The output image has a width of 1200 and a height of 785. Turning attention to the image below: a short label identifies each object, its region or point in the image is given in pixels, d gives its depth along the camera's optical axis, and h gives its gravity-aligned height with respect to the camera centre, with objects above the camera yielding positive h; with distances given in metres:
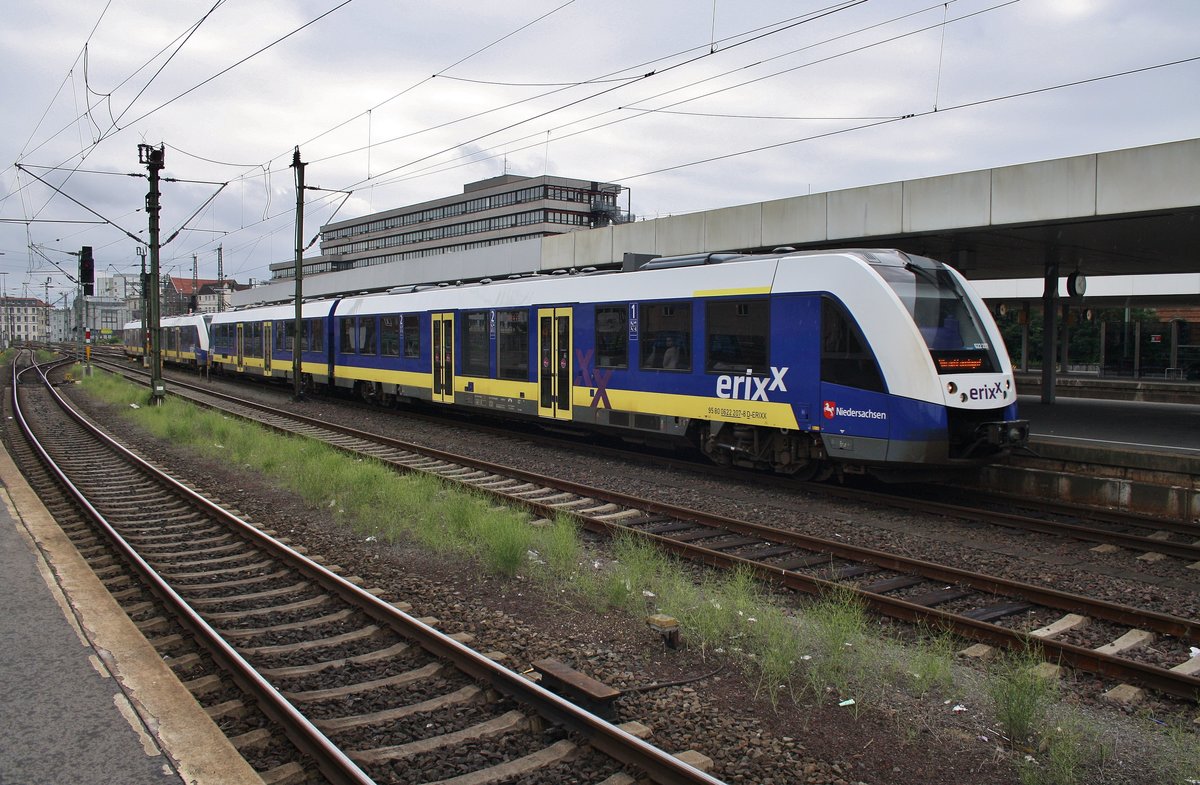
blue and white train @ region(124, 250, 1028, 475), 9.96 -0.09
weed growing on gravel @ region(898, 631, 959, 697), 5.11 -1.97
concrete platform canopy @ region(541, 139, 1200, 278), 12.28 +2.44
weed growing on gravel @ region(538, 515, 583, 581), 7.54 -1.88
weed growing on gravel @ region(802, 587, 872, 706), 5.11 -1.95
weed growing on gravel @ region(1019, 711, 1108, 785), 3.99 -2.02
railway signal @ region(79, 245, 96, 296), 27.25 +2.61
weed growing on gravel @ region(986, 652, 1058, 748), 4.43 -1.91
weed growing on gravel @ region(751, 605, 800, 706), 5.08 -1.94
